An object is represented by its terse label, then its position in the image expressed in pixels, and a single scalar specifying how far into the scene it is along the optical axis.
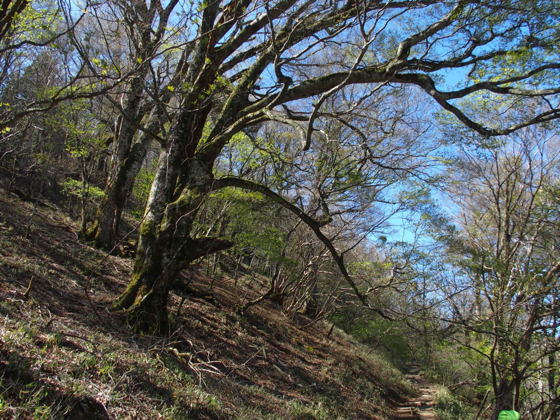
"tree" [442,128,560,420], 6.12
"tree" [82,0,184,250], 8.25
